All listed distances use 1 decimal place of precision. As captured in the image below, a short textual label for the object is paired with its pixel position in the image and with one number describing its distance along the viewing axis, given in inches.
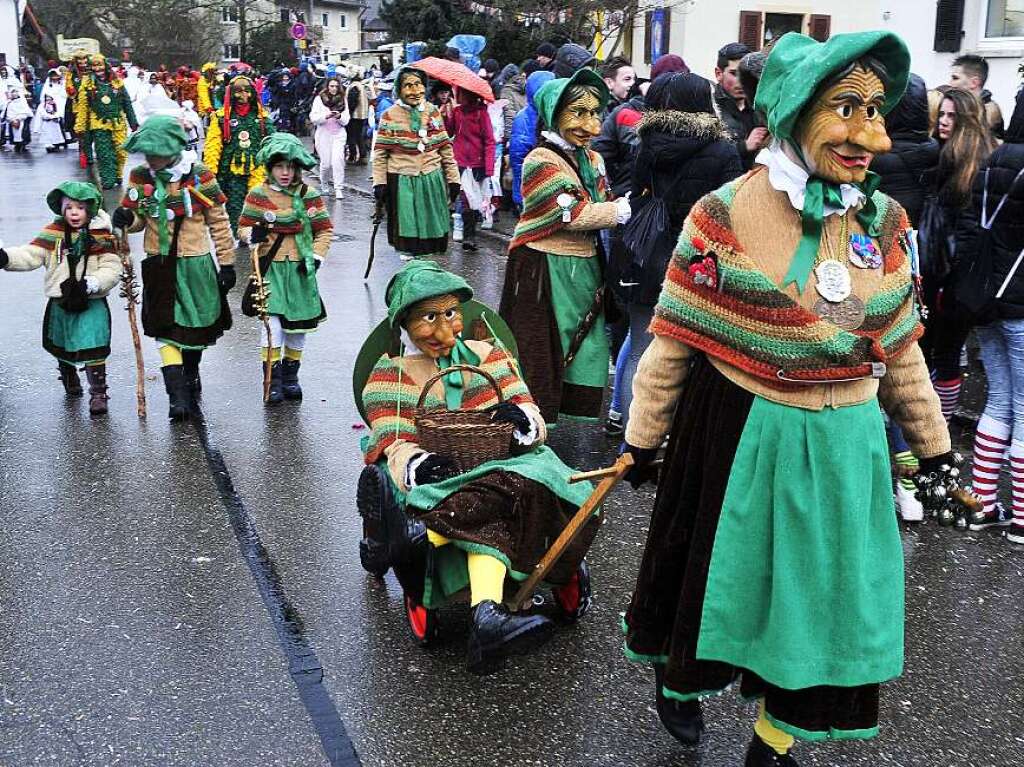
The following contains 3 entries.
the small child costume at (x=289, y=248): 298.0
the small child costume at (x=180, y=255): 288.4
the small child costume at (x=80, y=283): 291.6
